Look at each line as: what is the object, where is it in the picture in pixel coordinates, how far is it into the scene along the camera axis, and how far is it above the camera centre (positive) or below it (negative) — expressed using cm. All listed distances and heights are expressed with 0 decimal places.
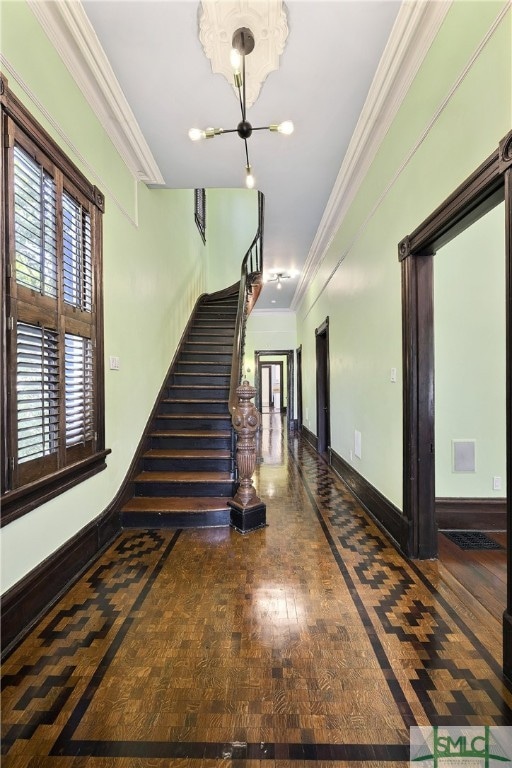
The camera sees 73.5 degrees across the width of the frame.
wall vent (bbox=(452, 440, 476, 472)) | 294 -60
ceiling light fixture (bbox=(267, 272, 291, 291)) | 660 +216
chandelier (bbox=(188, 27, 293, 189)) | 201 +190
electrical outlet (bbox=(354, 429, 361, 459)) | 361 -62
